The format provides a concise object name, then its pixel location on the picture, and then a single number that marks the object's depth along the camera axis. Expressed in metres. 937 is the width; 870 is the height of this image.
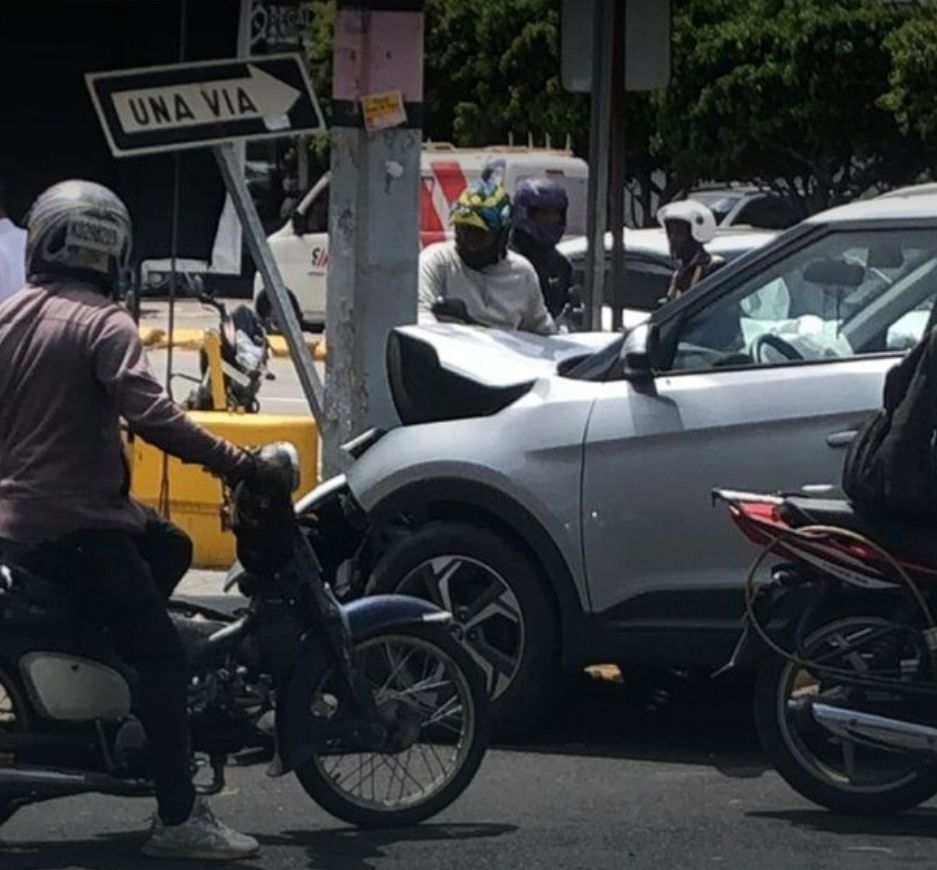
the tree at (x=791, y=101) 33.12
